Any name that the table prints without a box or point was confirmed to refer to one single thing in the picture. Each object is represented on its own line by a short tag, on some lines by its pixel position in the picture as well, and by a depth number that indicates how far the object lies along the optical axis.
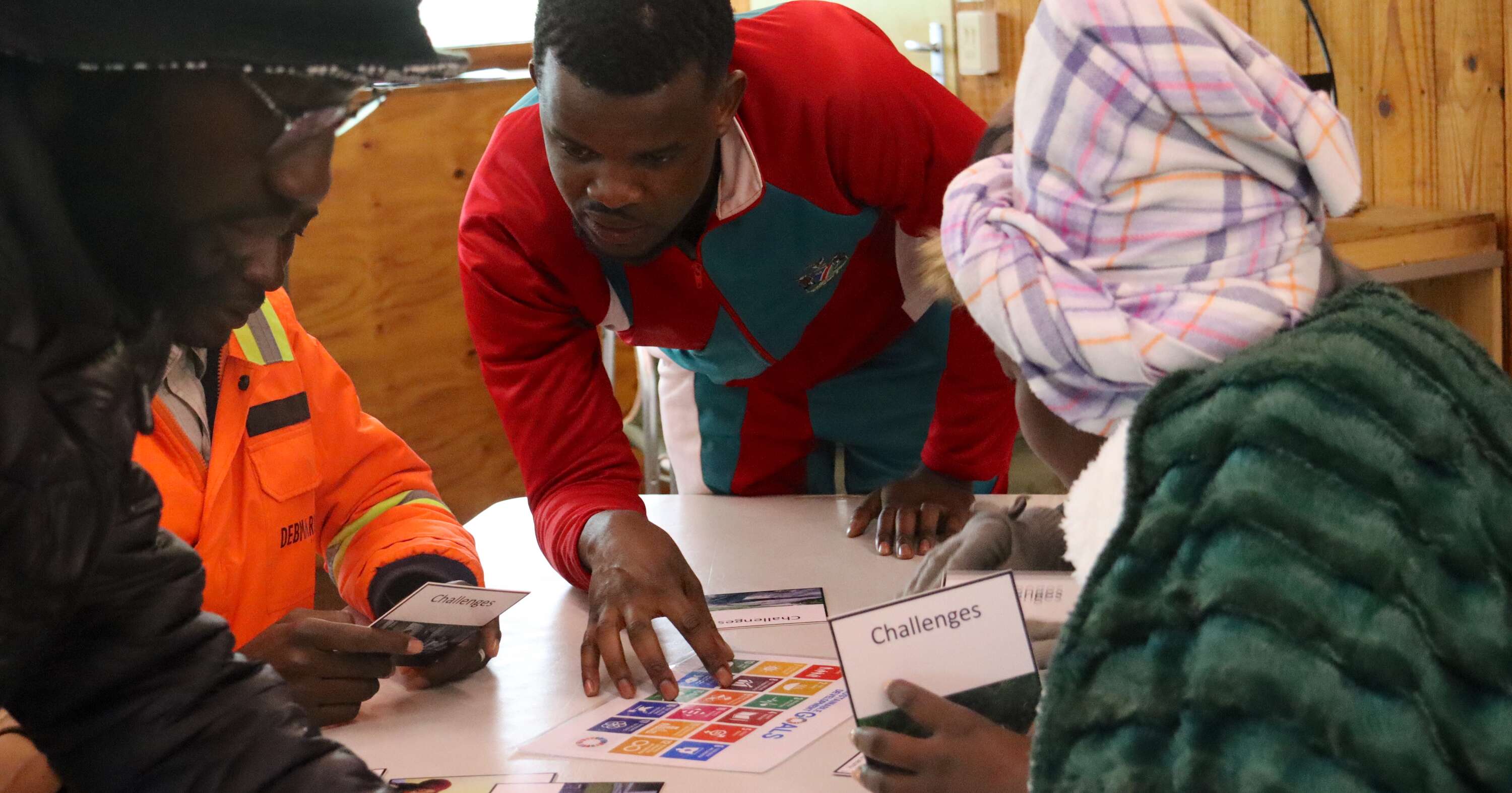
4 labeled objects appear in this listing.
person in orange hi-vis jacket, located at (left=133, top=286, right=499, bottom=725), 1.30
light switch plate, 3.77
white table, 1.17
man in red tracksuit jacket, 1.45
